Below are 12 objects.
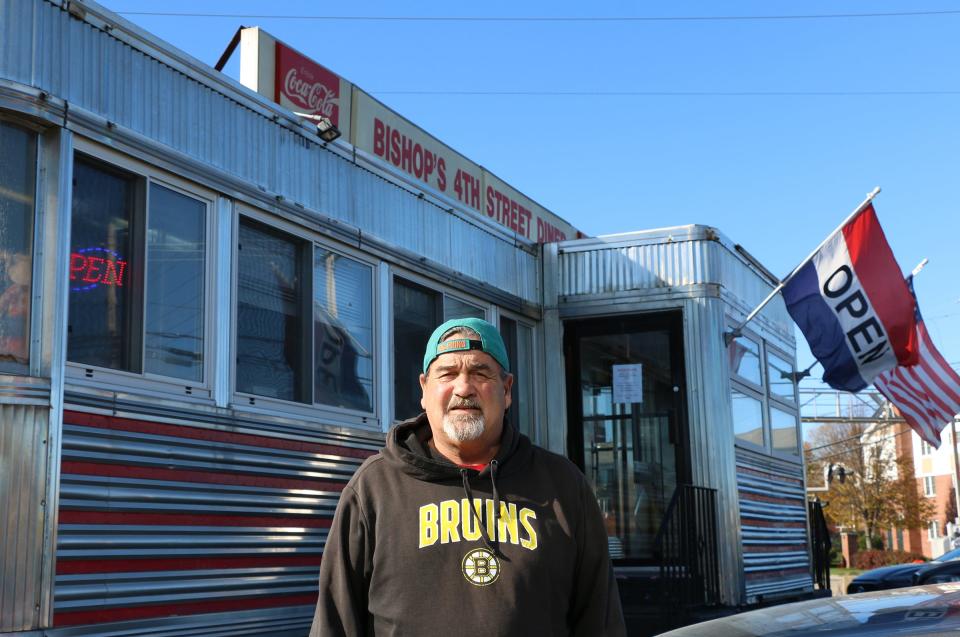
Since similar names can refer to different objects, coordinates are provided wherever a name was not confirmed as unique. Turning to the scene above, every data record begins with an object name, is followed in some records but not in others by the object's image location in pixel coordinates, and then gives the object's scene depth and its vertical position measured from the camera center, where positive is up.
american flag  11.73 +1.25
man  2.89 -0.01
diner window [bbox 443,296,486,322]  8.77 +1.66
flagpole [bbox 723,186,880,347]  9.98 +1.87
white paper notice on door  10.03 +1.19
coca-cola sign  9.63 +3.76
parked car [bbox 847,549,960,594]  15.59 -0.80
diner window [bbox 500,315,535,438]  9.80 +1.34
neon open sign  5.48 +1.26
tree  47.66 +1.12
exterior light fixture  7.29 +2.47
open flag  10.12 +1.78
